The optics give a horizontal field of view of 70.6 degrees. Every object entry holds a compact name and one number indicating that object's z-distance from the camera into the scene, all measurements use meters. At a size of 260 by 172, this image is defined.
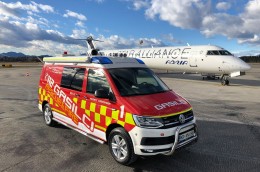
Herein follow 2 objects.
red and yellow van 3.40
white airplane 13.01
